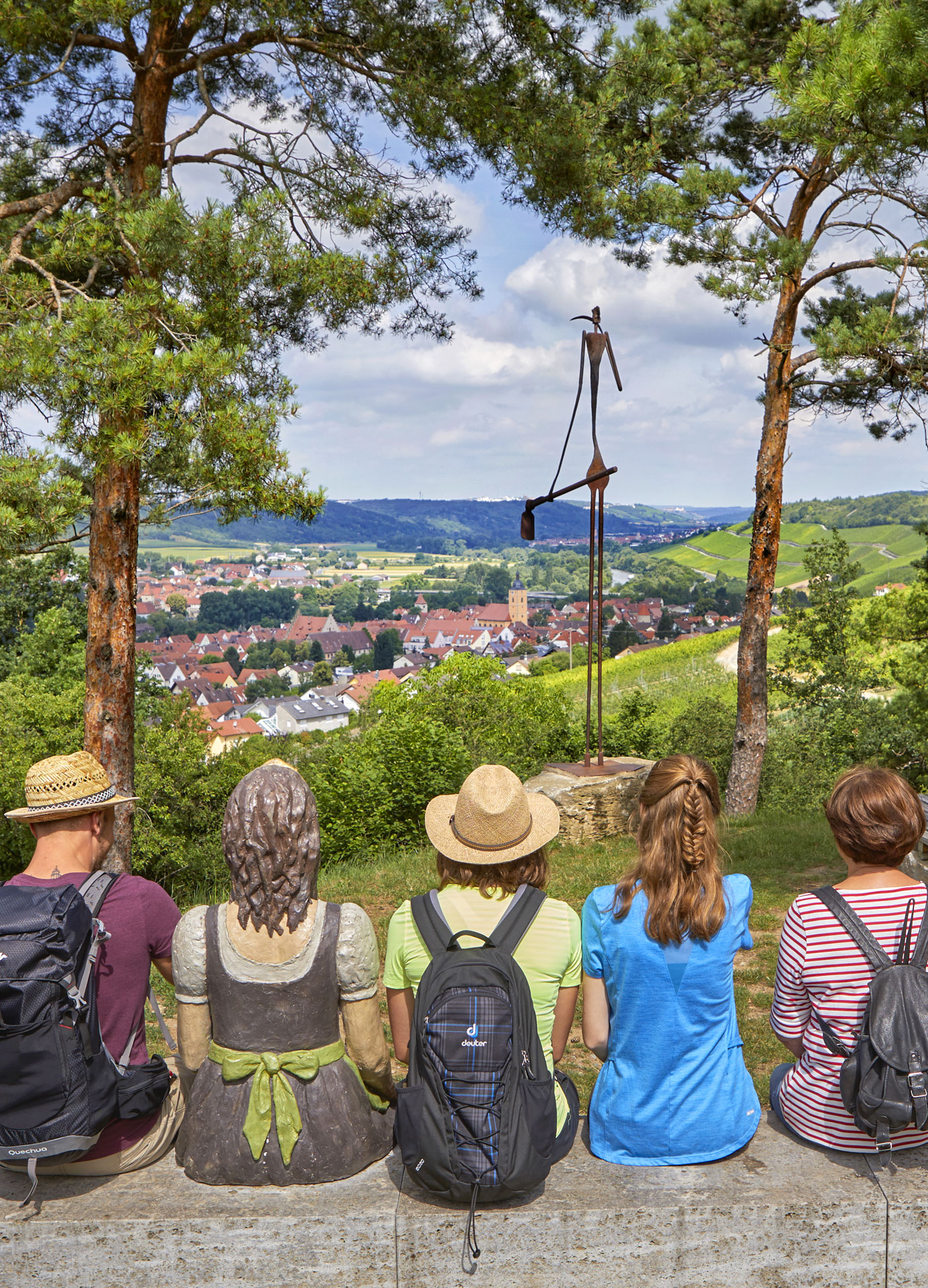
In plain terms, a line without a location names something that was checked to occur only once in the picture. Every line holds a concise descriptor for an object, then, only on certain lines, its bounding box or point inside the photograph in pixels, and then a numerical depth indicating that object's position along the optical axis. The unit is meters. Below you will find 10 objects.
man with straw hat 2.30
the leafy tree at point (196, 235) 5.75
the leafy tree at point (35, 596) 20.67
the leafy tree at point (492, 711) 13.42
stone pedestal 8.98
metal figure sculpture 6.89
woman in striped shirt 2.21
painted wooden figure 2.16
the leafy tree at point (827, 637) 17.53
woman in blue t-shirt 2.21
